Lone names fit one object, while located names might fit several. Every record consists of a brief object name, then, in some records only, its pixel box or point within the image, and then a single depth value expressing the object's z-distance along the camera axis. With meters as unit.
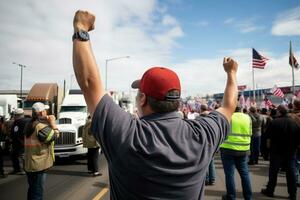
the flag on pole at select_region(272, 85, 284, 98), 23.50
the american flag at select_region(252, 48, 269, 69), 23.84
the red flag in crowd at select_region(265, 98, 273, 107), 22.28
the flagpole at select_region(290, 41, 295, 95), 25.84
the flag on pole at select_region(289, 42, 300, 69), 26.33
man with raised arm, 1.68
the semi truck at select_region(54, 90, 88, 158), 12.71
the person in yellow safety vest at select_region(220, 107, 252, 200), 6.20
